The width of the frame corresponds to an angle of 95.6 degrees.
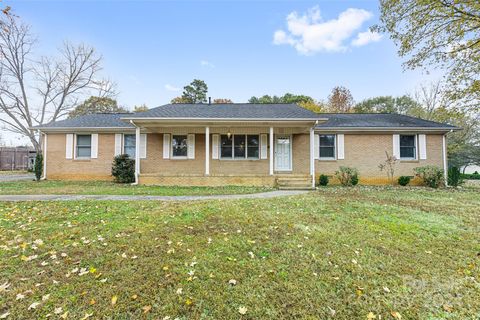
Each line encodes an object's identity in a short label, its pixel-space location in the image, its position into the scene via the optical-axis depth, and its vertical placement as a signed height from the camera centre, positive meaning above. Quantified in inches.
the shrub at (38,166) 462.1 +0.7
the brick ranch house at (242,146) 466.3 +44.1
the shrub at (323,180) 446.0 -28.7
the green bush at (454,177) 441.1 -22.6
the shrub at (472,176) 798.5 -38.2
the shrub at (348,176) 439.5 -20.2
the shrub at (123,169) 449.7 -5.8
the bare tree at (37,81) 778.8 +338.7
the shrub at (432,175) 432.5 -18.2
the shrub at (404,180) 450.0 -29.1
